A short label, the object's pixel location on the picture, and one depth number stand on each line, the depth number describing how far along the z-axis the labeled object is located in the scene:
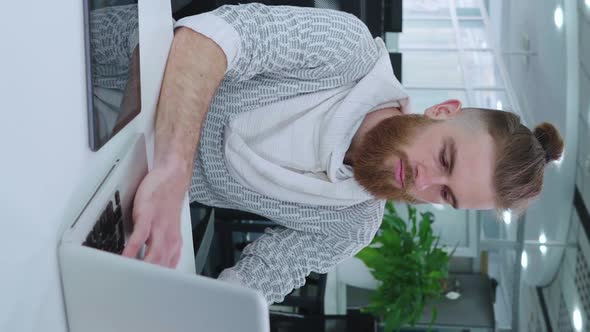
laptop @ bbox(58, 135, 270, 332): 0.59
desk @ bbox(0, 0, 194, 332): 0.55
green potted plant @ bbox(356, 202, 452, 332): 3.55
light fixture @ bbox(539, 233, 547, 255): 3.44
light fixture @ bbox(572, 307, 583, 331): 2.92
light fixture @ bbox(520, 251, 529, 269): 3.89
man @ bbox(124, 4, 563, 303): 1.42
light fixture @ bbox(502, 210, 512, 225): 1.77
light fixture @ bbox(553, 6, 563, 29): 2.97
